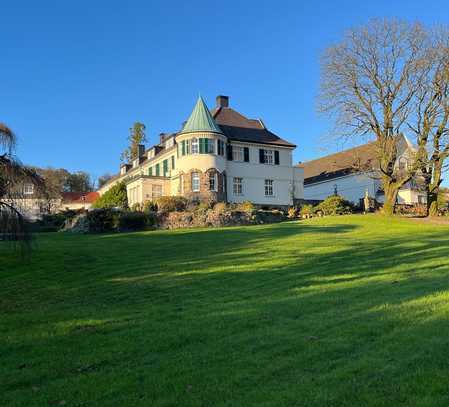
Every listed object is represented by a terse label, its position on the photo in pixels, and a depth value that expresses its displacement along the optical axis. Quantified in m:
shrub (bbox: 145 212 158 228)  29.53
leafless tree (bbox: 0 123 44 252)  10.55
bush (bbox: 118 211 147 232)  28.95
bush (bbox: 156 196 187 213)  30.83
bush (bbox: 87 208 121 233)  28.62
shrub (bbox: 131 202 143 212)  33.72
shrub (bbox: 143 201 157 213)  31.69
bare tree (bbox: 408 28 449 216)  30.41
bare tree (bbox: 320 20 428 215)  31.00
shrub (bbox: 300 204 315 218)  33.81
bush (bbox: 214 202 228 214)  29.88
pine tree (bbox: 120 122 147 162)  64.12
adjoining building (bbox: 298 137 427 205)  45.06
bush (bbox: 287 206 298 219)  34.12
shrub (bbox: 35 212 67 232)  33.06
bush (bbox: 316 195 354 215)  33.97
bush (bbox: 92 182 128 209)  43.47
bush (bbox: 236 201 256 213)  30.95
